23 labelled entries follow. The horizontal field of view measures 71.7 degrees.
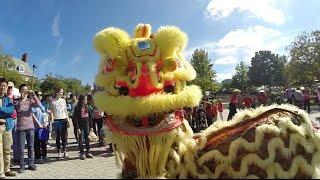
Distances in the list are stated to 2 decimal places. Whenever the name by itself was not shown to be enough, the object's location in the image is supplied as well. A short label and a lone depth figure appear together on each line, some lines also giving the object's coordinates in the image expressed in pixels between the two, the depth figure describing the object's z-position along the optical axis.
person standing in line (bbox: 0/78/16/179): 4.02
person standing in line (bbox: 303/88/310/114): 10.72
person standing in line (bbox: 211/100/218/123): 8.12
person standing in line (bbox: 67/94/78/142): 7.09
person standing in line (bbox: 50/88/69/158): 5.44
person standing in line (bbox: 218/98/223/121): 9.46
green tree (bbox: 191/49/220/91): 27.09
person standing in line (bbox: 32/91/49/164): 5.17
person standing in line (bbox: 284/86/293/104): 10.90
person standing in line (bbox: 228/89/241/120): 7.66
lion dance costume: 2.15
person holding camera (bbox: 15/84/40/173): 4.46
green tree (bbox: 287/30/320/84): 21.48
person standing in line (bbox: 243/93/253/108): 7.64
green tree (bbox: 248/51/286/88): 39.16
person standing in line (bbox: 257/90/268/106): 8.28
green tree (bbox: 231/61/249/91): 39.44
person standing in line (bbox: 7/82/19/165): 4.70
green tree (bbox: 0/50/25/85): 25.09
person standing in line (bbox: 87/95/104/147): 6.10
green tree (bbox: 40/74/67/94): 34.31
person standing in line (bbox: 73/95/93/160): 5.32
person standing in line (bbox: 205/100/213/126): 7.91
